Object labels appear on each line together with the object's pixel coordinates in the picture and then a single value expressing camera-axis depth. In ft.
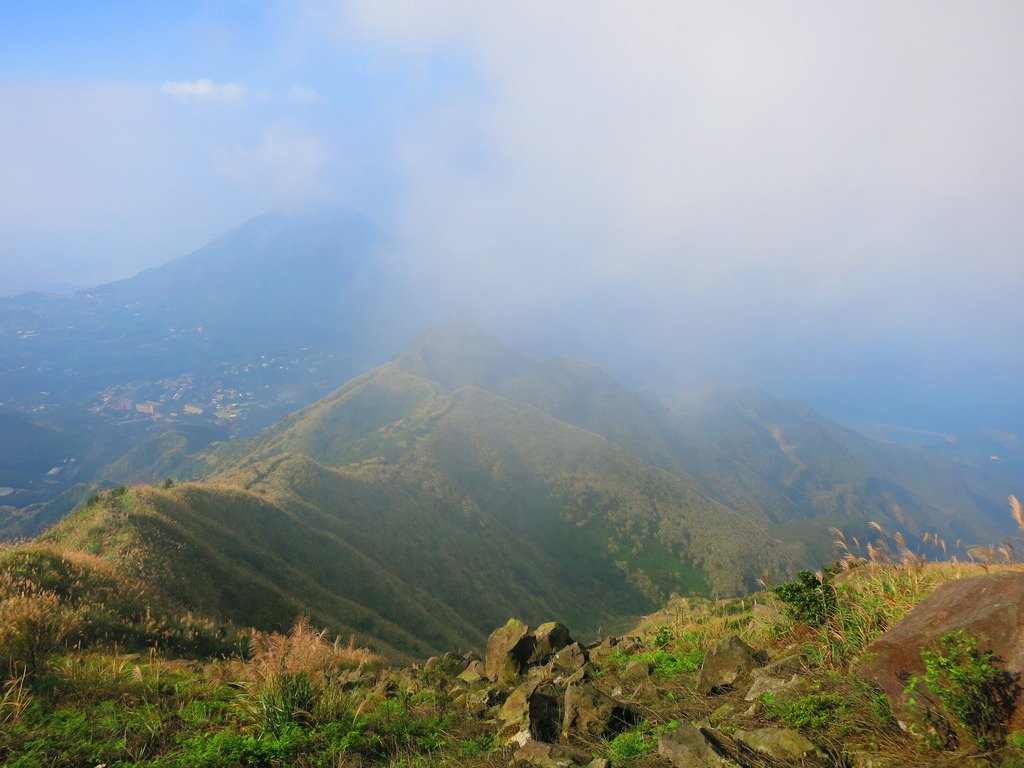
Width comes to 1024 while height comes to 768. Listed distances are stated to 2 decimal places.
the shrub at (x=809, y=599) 28.55
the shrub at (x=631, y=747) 20.86
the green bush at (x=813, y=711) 19.97
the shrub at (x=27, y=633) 28.07
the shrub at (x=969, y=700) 16.38
